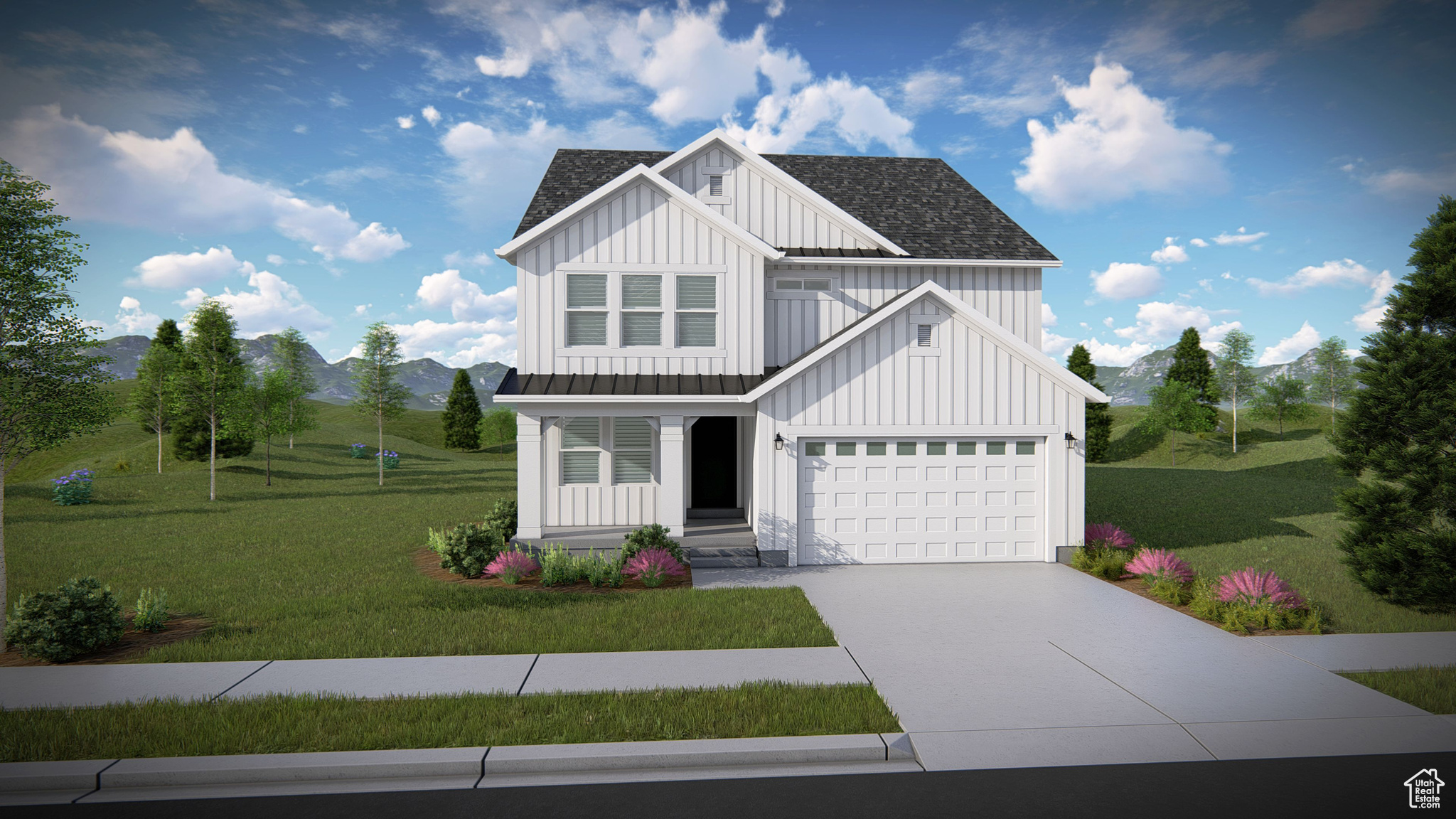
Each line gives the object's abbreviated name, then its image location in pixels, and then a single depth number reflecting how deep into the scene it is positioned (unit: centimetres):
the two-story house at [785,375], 1370
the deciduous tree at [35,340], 854
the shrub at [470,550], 1221
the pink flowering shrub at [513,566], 1181
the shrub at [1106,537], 1394
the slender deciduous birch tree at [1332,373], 4903
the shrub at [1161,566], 1130
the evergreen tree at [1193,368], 4544
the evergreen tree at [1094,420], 4191
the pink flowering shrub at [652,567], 1150
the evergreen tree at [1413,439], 1013
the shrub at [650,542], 1244
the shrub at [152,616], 905
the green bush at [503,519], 1446
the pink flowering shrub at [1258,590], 951
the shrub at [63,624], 804
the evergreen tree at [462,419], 6022
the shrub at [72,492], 2358
